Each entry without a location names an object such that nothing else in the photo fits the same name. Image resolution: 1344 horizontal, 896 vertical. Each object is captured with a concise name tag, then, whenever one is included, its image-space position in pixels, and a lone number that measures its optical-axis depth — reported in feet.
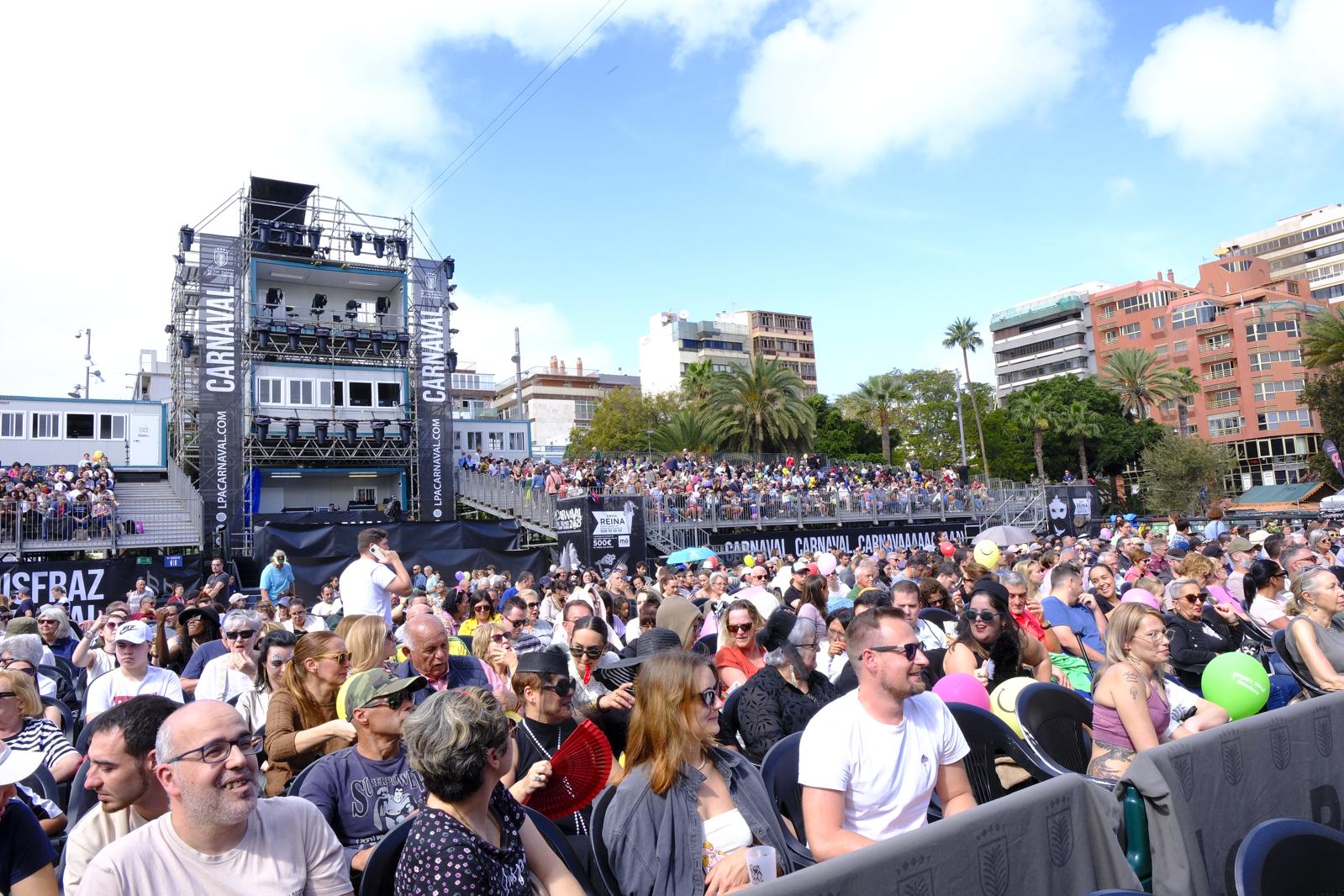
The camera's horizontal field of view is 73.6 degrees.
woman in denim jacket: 10.04
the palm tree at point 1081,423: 206.49
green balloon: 16.30
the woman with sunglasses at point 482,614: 29.91
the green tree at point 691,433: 171.32
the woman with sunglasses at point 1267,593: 24.68
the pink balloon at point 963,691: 16.10
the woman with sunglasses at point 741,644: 19.84
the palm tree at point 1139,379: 217.97
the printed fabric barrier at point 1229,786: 11.52
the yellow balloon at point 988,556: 34.32
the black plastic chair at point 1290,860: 9.09
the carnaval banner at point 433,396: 109.81
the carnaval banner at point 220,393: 95.71
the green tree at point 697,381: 204.42
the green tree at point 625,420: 207.00
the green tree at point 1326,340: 137.50
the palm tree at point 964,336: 236.98
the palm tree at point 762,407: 167.73
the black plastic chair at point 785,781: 13.21
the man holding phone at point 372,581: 23.71
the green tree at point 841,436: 208.44
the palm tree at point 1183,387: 219.82
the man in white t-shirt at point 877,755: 11.14
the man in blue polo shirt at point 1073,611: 24.21
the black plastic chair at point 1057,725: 14.84
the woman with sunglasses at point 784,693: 15.47
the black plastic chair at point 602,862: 10.16
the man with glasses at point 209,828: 8.02
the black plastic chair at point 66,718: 17.94
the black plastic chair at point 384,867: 8.75
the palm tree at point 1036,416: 208.74
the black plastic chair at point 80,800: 11.98
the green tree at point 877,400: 202.39
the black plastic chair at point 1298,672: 18.70
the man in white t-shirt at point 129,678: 17.63
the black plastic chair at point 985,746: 14.30
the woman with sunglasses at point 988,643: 18.02
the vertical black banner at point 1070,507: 105.29
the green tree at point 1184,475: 177.99
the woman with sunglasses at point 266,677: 16.34
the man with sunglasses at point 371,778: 11.29
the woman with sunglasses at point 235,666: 18.34
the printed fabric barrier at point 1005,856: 8.84
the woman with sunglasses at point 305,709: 13.39
